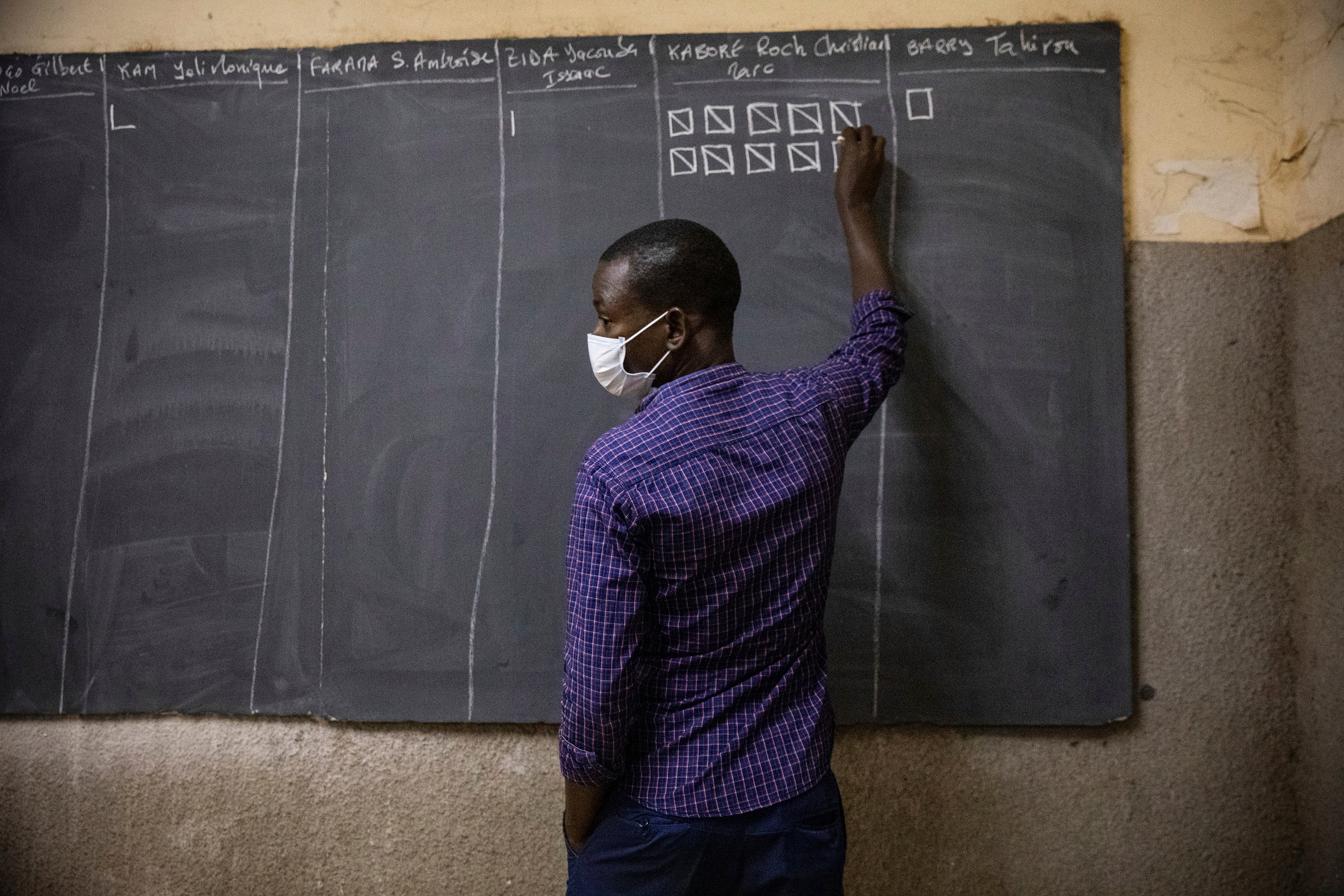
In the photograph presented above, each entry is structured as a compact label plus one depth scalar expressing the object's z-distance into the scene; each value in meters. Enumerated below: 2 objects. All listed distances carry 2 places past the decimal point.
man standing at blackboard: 1.09
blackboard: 1.72
